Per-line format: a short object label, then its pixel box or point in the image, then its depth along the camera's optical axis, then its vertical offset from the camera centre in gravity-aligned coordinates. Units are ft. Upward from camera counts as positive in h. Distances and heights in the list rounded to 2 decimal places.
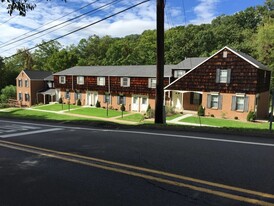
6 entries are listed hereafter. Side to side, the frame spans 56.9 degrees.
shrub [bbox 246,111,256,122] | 80.38 -8.66
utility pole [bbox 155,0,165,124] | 42.83 +3.47
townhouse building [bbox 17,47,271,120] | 84.33 +0.70
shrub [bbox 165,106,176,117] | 90.93 -8.55
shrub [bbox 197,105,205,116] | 89.30 -8.15
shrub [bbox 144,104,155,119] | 89.16 -9.40
